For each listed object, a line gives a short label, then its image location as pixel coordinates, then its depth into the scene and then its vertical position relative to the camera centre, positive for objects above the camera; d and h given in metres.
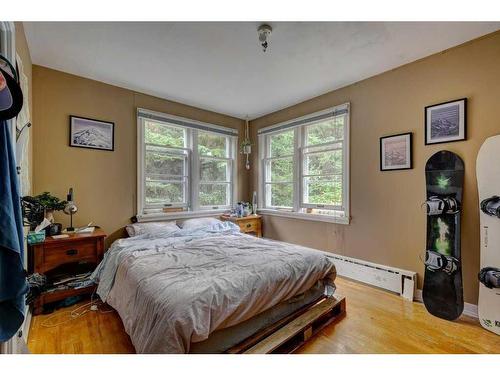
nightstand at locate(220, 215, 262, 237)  3.72 -0.64
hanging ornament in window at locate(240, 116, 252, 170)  4.07 +0.69
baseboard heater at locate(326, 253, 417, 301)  2.38 -1.02
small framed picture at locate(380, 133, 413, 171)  2.42 +0.37
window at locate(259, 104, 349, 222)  3.04 +0.30
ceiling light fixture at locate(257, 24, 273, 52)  1.81 +1.24
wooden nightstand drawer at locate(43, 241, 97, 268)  2.08 -0.64
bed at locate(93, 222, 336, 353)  1.25 -0.68
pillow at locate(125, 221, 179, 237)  2.76 -0.54
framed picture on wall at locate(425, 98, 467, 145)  2.09 +0.61
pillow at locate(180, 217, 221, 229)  3.18 -0.53
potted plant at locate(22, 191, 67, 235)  2.10 -0.21
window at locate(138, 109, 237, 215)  3.17 +0.32
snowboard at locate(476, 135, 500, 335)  1.83 -0.39
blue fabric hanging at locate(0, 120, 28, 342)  0.86 -0.25
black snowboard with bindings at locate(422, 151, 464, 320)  2.05 -0.48
